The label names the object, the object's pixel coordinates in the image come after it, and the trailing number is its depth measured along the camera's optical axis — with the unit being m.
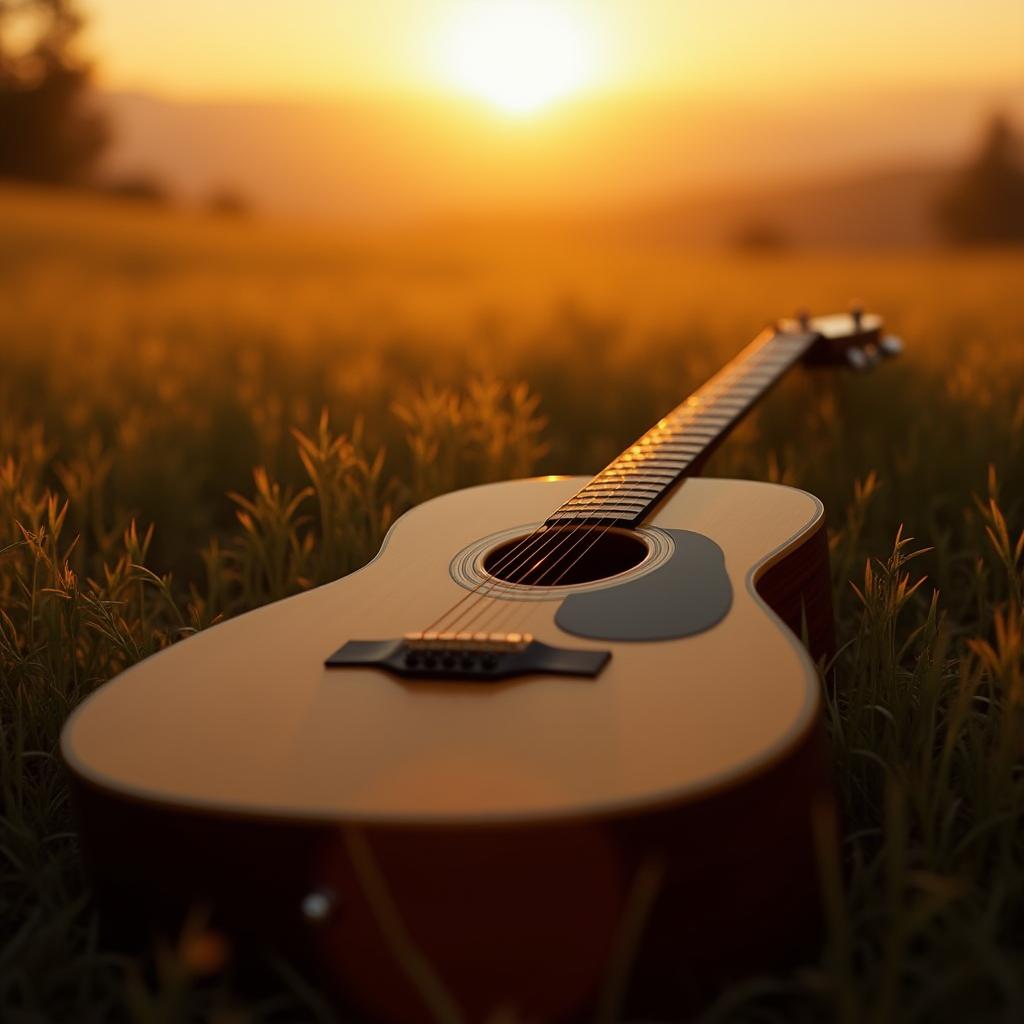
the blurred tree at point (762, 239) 28.39
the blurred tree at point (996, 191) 25.53
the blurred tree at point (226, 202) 31.50
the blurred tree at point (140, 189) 28.48
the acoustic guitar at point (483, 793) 0.88
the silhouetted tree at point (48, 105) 25.62
